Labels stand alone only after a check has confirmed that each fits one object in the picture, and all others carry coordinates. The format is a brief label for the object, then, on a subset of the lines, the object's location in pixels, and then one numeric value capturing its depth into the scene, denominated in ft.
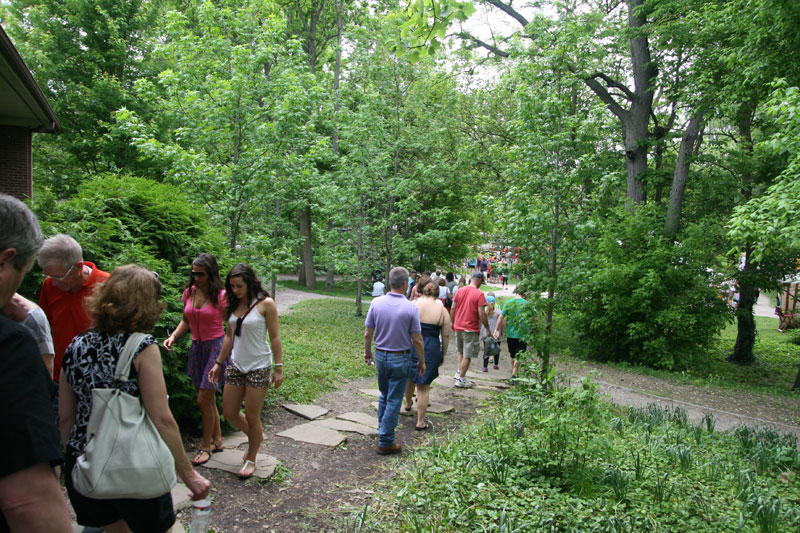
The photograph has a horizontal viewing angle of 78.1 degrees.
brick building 22.31
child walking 30.83
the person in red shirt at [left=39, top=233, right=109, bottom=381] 11.00
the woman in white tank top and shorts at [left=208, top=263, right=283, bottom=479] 13.76
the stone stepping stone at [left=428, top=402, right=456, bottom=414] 22.79
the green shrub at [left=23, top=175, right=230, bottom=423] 15.56
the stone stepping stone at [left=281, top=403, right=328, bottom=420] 20.74
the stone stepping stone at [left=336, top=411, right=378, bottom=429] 20.44
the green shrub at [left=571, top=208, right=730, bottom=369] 38.04
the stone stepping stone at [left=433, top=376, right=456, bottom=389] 28.46
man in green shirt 25.03
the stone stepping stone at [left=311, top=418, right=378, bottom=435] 19.41
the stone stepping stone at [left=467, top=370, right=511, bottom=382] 31.22
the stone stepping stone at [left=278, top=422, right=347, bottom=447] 17.85
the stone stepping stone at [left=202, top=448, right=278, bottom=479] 14.46
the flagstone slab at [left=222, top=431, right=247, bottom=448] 16.44
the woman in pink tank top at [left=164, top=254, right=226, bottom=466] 14.47
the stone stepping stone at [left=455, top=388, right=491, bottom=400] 26.02
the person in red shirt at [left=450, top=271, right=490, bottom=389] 27.53
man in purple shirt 17.01
